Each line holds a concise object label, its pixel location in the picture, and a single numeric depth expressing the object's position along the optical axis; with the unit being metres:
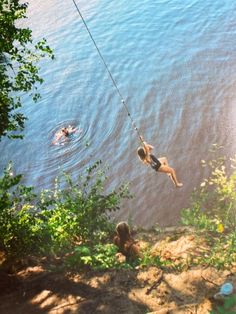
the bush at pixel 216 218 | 6.58
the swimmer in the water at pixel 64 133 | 14.47
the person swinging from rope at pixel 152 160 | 9.56
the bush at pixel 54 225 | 7.40
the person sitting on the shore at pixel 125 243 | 7.52
